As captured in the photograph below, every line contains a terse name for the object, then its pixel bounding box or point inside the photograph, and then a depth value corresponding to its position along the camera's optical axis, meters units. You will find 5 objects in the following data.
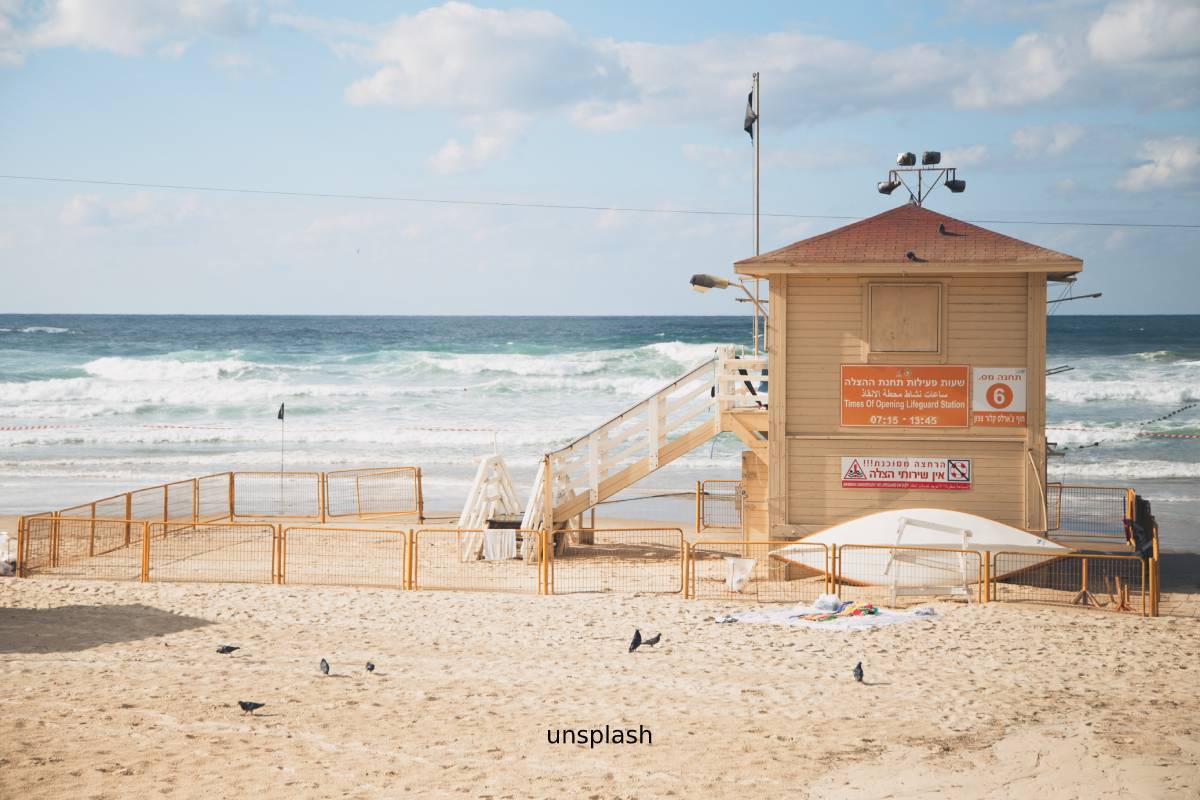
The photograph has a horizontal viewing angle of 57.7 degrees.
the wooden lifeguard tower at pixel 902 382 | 15.98
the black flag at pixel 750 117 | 19.33
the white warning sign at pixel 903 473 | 16.19
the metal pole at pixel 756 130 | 18.75
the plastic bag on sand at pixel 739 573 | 15.41
